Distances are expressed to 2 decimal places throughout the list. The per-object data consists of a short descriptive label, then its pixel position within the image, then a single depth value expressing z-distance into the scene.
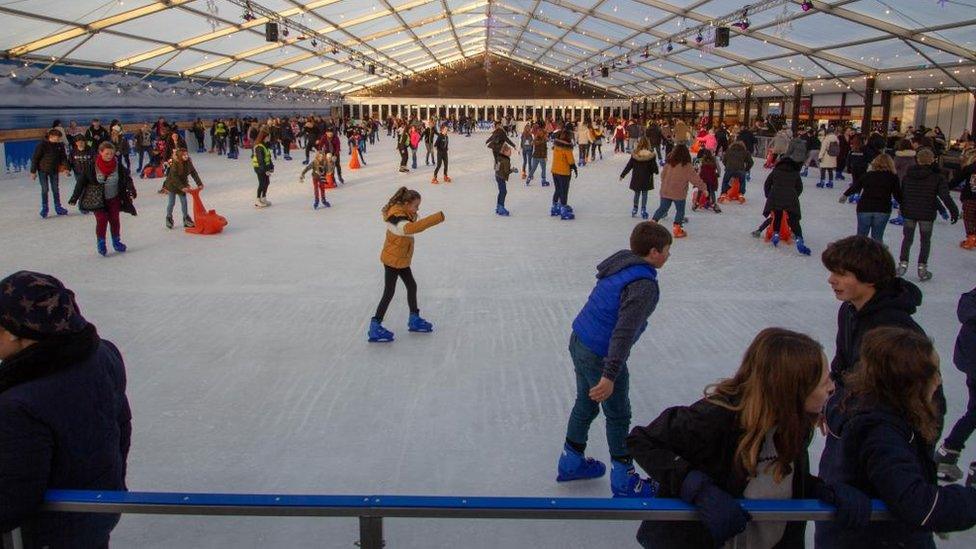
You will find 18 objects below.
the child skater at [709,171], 9.30
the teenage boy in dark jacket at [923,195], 5.58
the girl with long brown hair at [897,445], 1.24
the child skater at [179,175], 7.58
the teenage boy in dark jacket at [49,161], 8.50
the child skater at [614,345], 2.23
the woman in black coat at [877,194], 5.58
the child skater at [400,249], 3.92
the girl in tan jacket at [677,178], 7.32
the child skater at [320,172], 9.52
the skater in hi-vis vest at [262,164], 9.10
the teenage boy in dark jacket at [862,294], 1.95
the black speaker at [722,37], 14.91
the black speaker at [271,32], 15.42
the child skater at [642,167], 8.11
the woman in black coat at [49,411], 1.25
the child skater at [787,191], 6.68
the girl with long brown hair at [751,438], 1.31
